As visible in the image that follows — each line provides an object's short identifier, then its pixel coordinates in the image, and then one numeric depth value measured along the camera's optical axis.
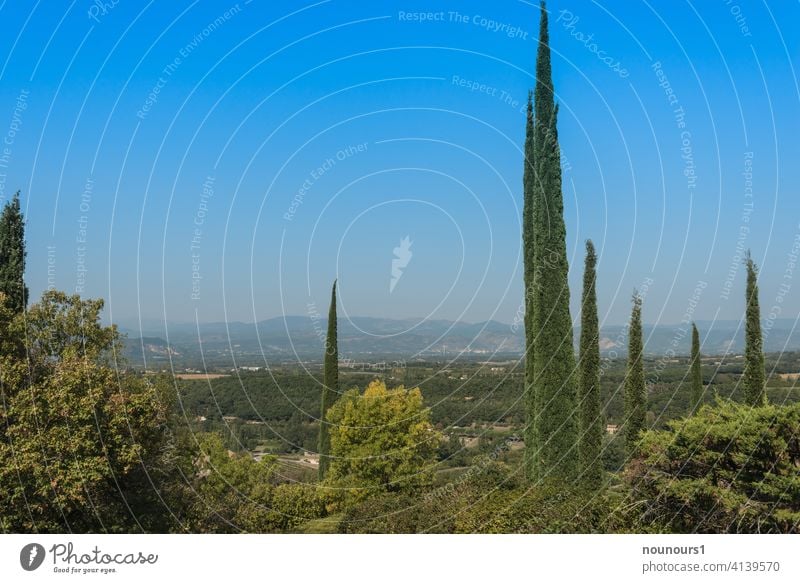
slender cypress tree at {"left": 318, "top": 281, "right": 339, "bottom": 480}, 25.52
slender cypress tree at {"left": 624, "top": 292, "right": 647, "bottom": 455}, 20.78
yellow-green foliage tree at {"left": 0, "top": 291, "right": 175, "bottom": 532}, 11.79
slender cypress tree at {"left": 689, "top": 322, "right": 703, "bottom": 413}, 25.00
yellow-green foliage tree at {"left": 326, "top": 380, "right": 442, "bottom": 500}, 21.83
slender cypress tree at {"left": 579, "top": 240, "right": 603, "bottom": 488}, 16.77
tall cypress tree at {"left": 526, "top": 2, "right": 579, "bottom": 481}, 15.91
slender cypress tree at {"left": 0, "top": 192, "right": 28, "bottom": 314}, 15.01
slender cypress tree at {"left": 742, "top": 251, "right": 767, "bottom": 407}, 20.06
